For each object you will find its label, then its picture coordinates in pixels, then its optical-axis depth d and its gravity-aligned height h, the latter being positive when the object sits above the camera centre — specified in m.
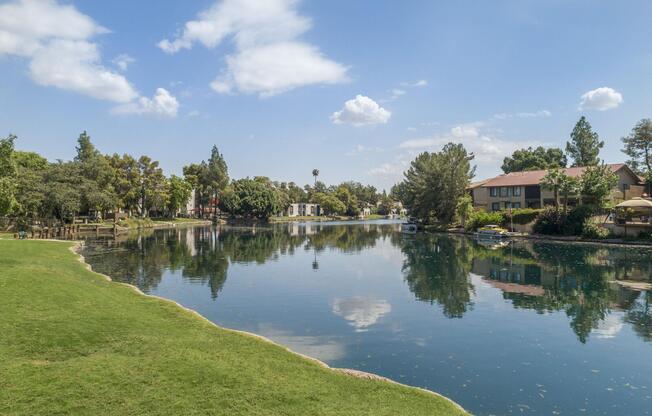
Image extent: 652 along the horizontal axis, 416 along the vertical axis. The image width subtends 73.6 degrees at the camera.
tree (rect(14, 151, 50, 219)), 61.52 +3.71
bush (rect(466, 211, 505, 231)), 75.25 -1.19
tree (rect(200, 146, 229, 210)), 131.38 +12.62
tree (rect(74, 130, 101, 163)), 95.38 +15.65
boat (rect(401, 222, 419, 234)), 89.12 -3.03
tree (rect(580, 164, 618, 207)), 61.84 +3.59
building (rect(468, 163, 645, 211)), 76.38 +4.11
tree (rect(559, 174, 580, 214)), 63.53 +3.65
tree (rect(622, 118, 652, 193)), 91.56 +14.11
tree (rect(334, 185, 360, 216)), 184.50 +6.07
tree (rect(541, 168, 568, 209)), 64.90 +4.56
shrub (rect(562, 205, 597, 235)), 60.84 -1.01
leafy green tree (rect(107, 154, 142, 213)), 95.88 +8.40
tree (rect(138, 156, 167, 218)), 102.88 +7.81
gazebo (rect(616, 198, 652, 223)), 56.41 +0.44
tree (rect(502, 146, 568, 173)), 110.62 +13.77
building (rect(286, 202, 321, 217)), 177.38 +2.05
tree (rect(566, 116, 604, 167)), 104.94 +16.13
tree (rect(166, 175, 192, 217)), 109.44 +6.26
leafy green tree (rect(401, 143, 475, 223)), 85.81 +6.03
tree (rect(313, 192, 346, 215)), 176.38 +4.22
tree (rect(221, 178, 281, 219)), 129.00 +4.68
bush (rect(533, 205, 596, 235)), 61.00 -1.32
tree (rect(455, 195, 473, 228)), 81.06 +1.05
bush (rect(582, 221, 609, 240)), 58.28 -2.74
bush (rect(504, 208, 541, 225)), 70.75 -0.56
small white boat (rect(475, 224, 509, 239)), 68.31 -3.16
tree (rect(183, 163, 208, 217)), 128.88 +11.98
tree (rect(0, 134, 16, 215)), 30.79 +4.00
